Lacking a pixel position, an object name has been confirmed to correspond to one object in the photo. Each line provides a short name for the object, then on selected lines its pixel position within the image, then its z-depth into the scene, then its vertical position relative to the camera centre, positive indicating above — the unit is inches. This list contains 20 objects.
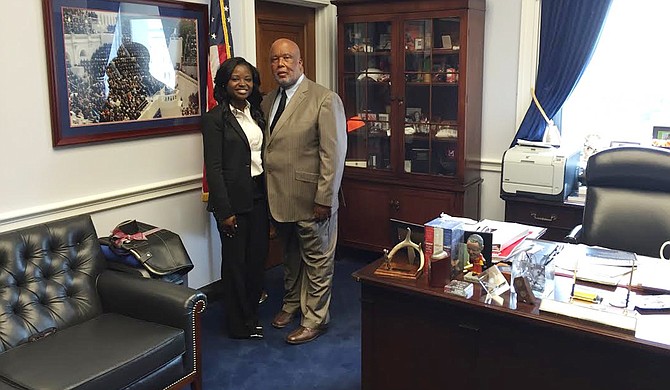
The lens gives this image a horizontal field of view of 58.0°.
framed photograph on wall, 112.9 +8.0
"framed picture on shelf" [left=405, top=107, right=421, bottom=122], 164.7 -2.5
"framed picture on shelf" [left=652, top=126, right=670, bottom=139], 142.9 -6.8
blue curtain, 147.1 +13.3
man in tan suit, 124.3 -12.5
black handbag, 109.3 -26.0
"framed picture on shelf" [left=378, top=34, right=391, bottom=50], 164.7 +17.1
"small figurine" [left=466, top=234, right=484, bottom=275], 89.0 -21.5
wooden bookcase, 156.2 -1.4
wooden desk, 72.5 -32.0
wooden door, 163.0 +20.9
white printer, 141.6 -16.0
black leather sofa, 87.4 -35.2
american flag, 137.3 +14.8
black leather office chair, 106.8 -17.6
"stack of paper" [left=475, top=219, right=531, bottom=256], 96.5 -21.5
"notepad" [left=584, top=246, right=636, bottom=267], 90.4 -23.4
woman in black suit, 122.7 -16.4
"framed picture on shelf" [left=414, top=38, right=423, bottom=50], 159.8 +16.1
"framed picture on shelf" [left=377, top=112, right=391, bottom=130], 169.3 -4.2
